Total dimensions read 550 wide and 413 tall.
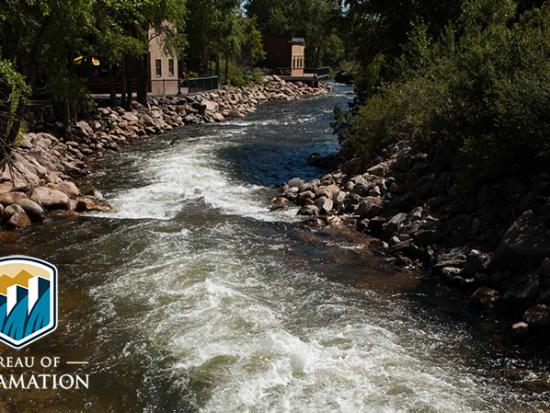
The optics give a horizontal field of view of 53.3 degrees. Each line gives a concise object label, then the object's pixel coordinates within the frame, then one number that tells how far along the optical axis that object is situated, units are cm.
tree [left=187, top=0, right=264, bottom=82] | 4125
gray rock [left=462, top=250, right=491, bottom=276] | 968
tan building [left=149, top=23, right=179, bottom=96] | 3363
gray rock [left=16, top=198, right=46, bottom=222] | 1307
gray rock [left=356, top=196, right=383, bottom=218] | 1339
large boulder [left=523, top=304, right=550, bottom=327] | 789
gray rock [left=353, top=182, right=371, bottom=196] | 1459
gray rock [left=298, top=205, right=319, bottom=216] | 1399
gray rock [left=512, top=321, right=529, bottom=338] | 800
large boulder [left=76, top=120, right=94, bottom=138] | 2272
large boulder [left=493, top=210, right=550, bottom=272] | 898
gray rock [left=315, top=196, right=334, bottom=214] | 1402
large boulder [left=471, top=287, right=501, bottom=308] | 903
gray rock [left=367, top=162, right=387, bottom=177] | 1552
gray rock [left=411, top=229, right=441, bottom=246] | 1126
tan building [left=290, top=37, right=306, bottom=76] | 6361
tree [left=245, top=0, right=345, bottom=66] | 7506
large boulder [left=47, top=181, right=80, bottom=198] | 1507
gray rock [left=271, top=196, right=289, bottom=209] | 1480
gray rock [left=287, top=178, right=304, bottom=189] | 1643
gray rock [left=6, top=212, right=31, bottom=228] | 1255
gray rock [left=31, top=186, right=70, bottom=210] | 1388
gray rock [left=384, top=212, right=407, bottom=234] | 1212
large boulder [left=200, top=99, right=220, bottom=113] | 3259
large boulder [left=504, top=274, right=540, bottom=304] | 852
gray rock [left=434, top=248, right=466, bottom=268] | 1021
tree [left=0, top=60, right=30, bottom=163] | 1235
